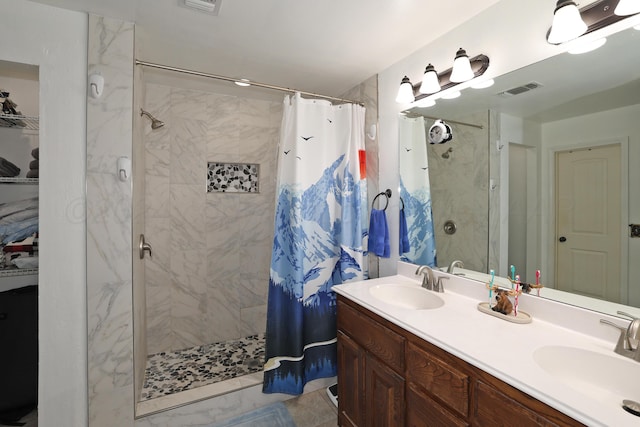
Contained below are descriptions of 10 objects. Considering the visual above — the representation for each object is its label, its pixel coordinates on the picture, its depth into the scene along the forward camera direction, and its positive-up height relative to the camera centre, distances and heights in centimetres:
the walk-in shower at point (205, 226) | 244 -11
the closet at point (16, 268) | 159 -31
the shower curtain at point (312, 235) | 204 -15
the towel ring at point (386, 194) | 218 +16
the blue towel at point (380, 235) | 212 -15
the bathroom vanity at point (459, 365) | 80 -52
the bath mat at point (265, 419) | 186 -137
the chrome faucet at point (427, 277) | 171 -38
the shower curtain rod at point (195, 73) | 171 +90
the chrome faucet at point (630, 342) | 93 -42
